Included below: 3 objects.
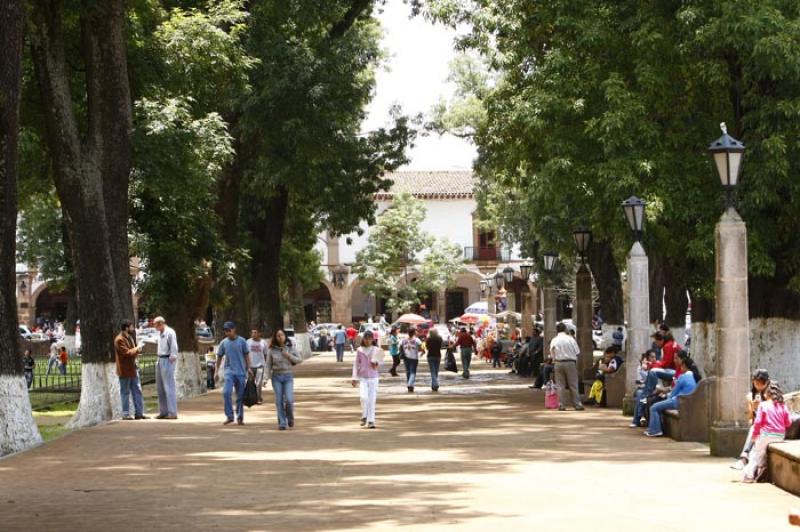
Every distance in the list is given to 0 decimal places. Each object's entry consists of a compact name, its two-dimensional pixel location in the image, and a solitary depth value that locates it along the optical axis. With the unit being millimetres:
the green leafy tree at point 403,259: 84562
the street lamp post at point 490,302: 83519
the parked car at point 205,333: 68512
